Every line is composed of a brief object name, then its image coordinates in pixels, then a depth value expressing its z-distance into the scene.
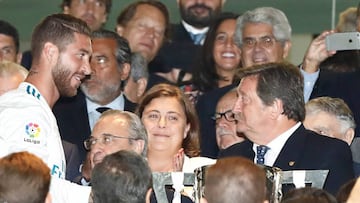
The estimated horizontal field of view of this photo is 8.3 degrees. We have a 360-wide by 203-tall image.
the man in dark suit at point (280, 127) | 14.16
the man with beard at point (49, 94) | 13.11
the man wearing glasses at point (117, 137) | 14.53
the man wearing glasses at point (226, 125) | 16.63
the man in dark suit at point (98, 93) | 17.30
